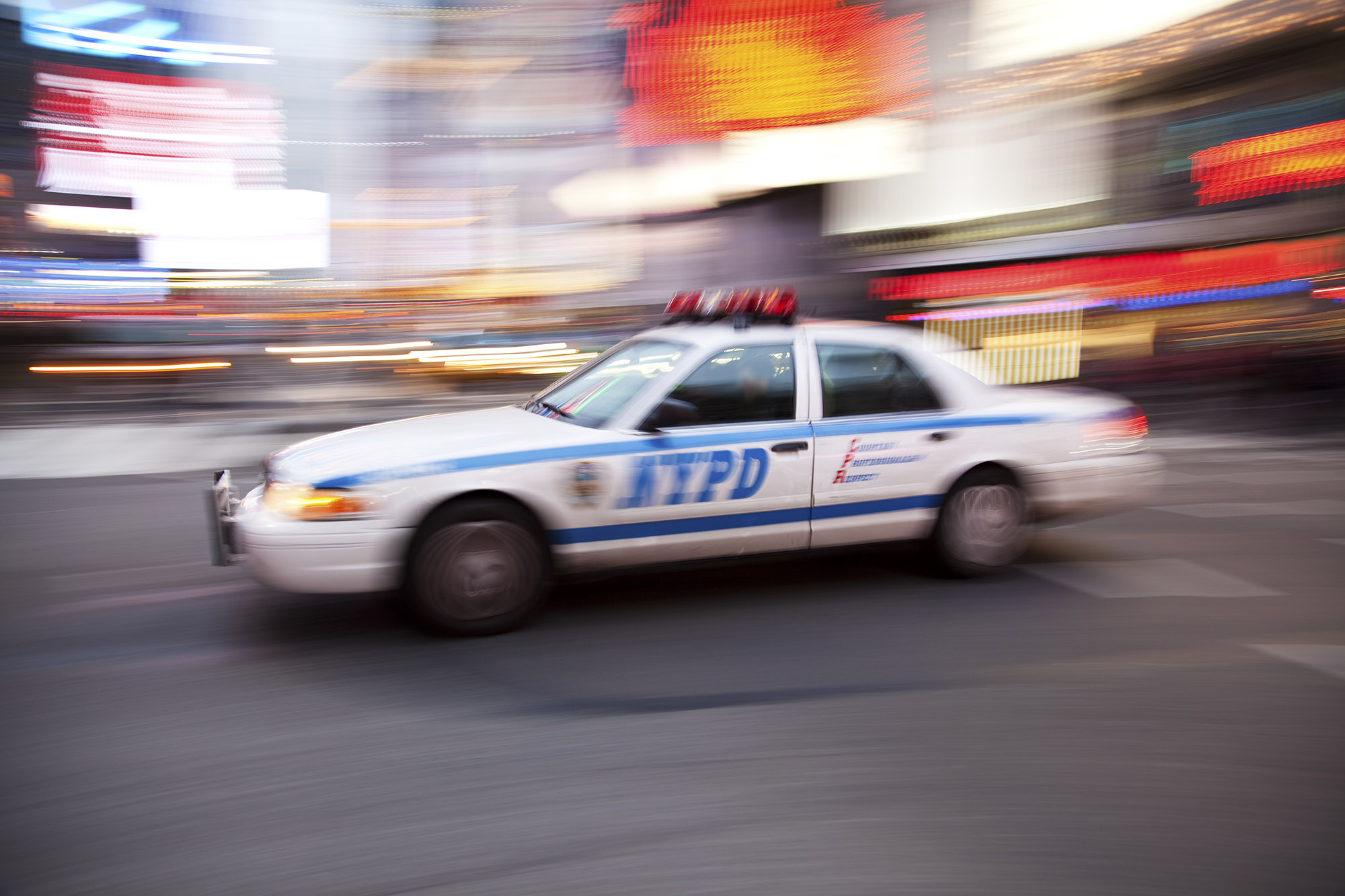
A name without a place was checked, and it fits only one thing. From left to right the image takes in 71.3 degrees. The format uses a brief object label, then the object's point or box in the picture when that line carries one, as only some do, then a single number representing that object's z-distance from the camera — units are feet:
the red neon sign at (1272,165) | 49.83
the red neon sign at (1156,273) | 50.96
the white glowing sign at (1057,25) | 60.80
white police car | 13.52
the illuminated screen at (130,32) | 116.88
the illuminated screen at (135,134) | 117.70
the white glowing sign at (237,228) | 121.39
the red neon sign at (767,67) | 82.23
